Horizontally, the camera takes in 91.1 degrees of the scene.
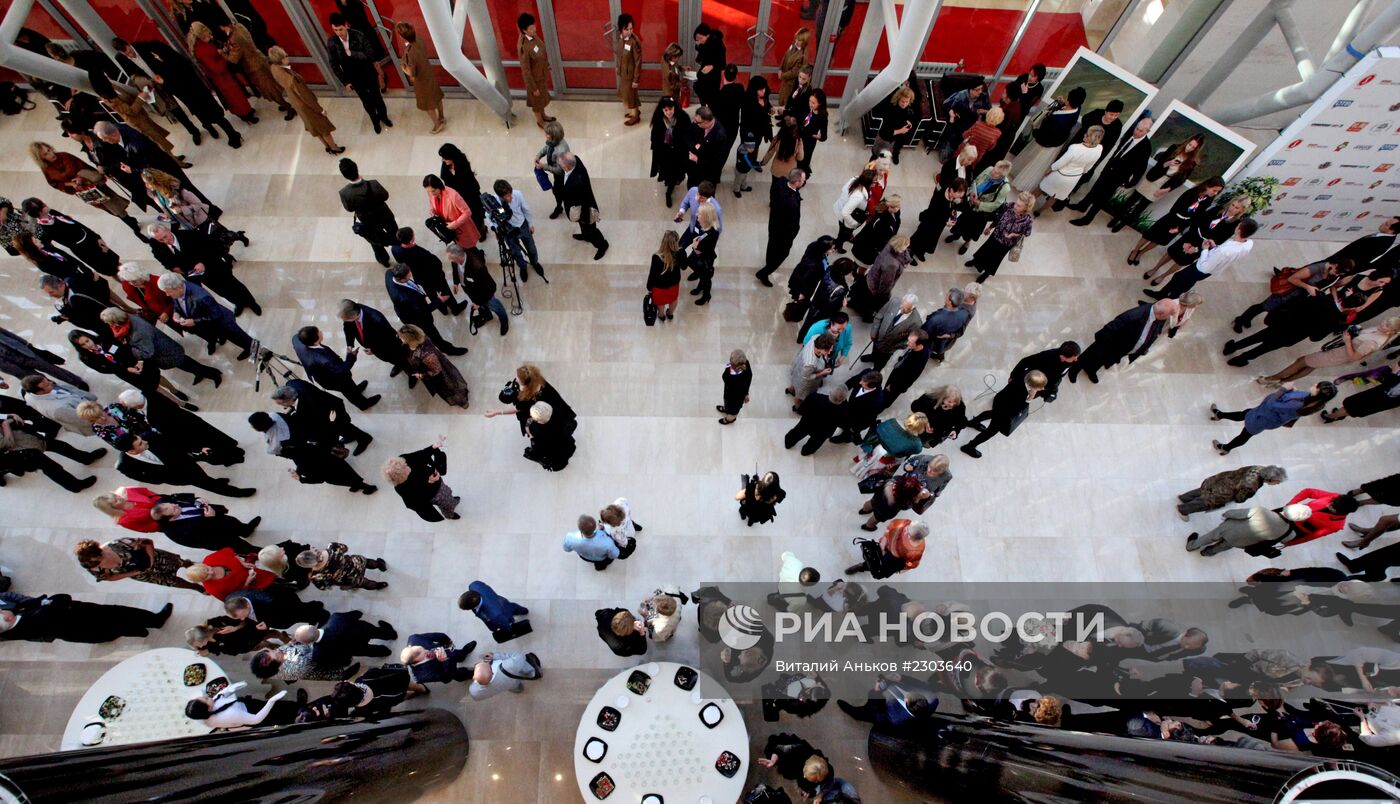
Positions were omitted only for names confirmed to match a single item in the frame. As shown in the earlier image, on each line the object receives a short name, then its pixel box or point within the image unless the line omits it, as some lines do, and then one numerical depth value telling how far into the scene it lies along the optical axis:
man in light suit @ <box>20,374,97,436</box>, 5.76
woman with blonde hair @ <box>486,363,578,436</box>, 6.07
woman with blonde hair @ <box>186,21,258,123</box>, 8.24
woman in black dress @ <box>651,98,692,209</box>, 8.00
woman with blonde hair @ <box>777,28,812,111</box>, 8.44
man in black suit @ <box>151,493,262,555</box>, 5.52
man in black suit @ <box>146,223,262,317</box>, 6.89
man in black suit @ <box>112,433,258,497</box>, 6.17
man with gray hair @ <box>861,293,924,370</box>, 6.91
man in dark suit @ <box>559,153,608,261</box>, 7.54
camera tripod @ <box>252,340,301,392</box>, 6.93
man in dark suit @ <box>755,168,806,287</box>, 7.33
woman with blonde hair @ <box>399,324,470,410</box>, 6.29
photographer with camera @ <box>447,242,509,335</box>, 6.87
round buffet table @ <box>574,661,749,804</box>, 5.24
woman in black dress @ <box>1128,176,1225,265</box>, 7.73
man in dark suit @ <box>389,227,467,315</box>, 6.74
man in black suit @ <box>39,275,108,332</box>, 6.40
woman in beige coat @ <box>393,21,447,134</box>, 8.17
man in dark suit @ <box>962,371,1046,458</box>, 6.65
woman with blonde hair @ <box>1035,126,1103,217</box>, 8.04
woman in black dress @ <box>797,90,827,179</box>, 8.54
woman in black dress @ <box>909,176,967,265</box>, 7.66
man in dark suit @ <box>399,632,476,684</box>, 5.38
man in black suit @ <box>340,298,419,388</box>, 6.36
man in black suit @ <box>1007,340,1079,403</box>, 6.59
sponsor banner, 7.42
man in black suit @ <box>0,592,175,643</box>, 5.46
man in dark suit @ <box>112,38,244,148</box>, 8.43
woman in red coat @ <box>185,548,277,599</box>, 5.29
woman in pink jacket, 7.12
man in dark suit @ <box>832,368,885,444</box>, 6.19
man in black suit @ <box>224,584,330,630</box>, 5.54
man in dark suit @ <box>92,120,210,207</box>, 7.34
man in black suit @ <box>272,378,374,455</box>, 5.84
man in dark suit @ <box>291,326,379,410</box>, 6.24
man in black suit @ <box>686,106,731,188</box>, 8.01
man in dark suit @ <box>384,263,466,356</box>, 6.58
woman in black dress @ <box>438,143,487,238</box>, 7.46
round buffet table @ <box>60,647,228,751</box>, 5.30
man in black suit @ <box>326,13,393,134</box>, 8.46
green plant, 8.11
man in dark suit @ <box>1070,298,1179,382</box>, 6.90
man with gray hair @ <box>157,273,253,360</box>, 6.39
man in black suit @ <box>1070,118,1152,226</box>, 8.24
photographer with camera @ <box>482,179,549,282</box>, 7.12
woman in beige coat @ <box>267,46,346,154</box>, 8.08
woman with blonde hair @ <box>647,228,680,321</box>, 6.89
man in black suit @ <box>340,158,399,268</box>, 7.21
